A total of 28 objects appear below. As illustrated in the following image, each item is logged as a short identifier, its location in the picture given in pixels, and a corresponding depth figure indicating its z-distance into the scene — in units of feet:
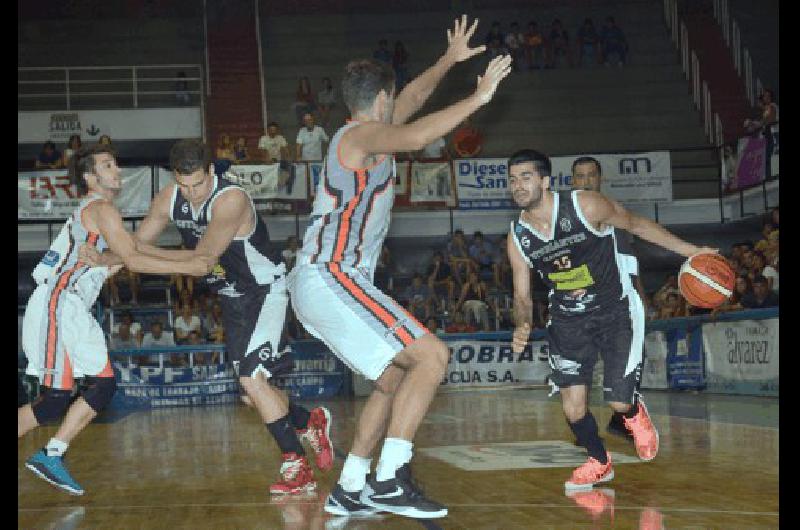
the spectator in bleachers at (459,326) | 57.94
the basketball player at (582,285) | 21.11
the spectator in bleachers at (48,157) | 63.77
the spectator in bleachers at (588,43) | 79.92
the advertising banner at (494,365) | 57.00
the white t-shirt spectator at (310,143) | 64.90
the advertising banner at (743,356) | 41.37
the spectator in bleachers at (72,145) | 63.10
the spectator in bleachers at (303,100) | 72.02
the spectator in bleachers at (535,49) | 80.38
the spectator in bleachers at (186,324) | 57.47
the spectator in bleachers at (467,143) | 68.13
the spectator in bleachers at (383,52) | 78.59
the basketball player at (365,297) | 16.44
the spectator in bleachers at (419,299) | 58.70
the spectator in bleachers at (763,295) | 42.60
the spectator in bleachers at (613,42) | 80.33
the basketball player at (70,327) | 21.71
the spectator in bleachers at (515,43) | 80.07
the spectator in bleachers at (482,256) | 62.75
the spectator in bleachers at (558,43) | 80.84
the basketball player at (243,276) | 20.15
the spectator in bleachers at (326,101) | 73.46
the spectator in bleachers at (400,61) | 76.48
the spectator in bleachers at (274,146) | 64.90
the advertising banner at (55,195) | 61.16
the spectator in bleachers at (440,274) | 60.90
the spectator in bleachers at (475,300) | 59.41
